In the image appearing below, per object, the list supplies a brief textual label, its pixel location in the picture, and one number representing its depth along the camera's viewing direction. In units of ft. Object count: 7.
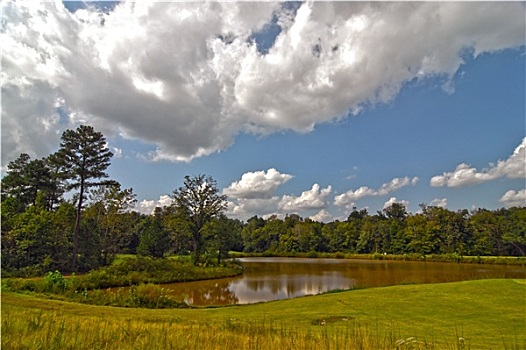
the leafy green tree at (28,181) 121.49
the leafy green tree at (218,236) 151.76
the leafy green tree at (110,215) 128.88
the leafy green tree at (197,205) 155.53
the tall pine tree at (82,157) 110.52
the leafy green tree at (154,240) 162.27
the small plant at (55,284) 67.05
